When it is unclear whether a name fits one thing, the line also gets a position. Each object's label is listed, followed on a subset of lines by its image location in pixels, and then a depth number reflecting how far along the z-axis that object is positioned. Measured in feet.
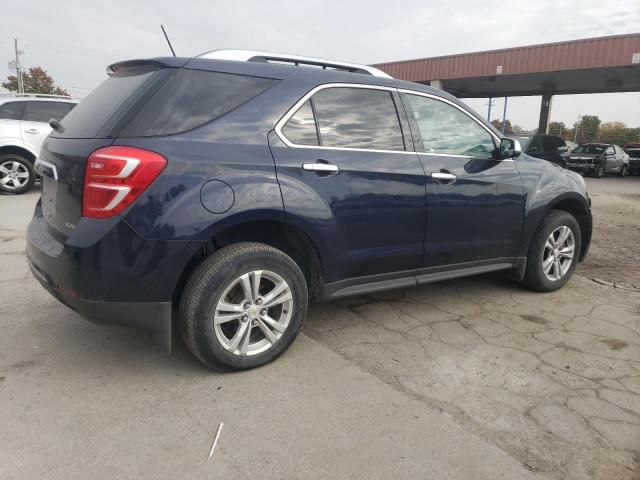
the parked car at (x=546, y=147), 50.29
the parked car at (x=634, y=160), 76.48
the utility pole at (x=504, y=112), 146.00
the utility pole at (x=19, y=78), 133.01
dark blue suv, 8.27
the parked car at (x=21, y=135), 29.89
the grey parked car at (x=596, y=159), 65.81
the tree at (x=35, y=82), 150.71
